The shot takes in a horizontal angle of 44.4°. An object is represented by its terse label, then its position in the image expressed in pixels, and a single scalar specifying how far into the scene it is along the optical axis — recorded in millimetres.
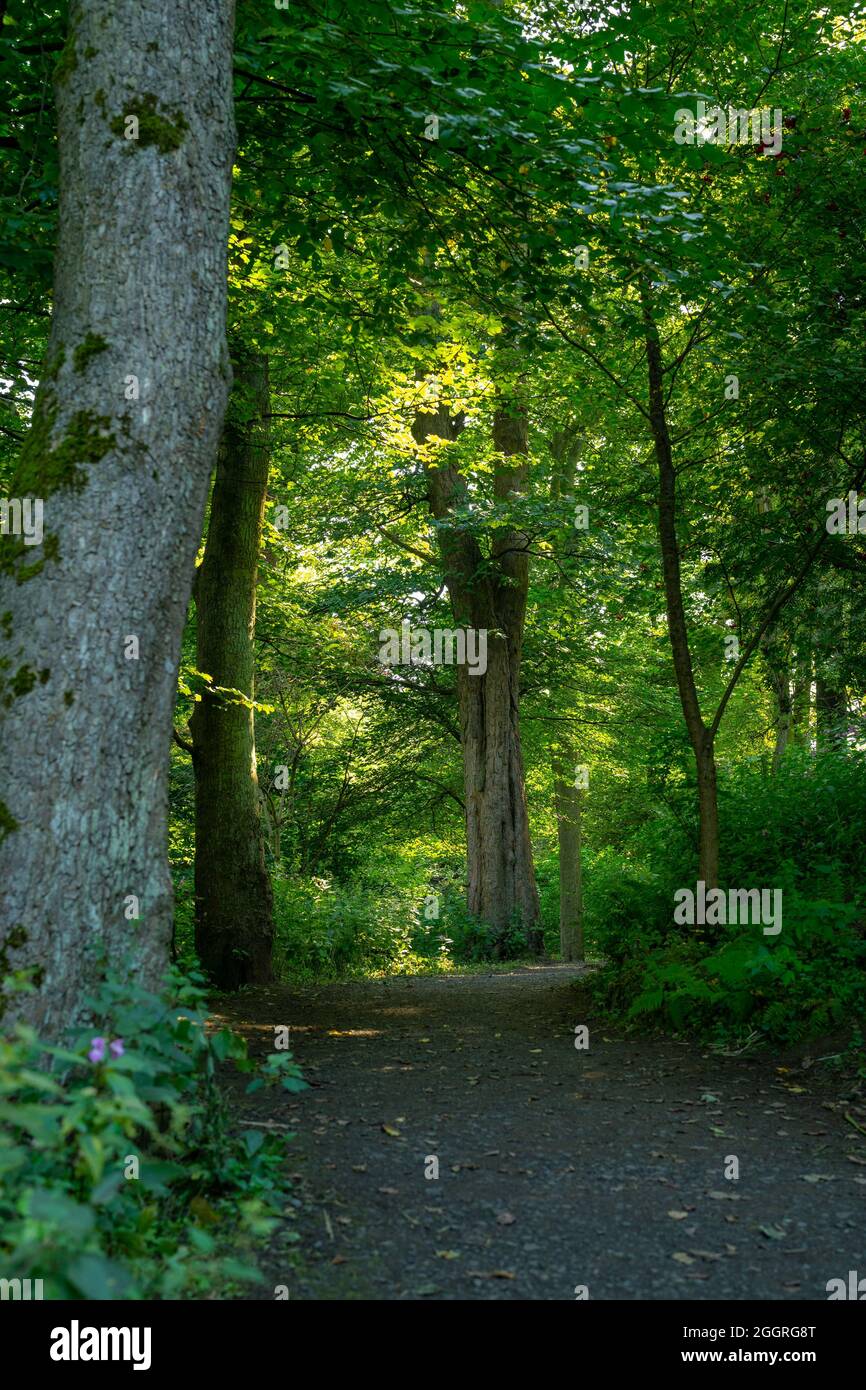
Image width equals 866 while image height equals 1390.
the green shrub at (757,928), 7230
